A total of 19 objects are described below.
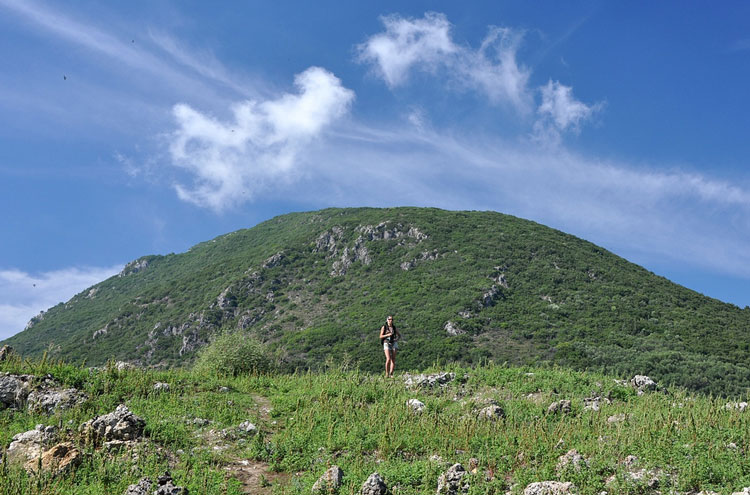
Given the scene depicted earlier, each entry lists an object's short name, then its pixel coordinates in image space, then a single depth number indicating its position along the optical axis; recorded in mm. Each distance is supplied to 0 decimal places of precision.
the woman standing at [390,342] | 16344
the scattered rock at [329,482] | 7164
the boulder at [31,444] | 7992
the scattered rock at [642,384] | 14438
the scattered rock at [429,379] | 14727
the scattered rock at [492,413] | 10712
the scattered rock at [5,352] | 13969
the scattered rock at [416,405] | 11522
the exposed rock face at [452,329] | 65875
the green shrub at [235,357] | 17891
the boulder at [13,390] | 10719
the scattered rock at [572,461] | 7312
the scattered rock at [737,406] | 11232
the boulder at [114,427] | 8844
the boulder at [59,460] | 7555
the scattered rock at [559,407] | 11297
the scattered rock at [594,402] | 11630
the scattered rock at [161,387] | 12114
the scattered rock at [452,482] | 7004
